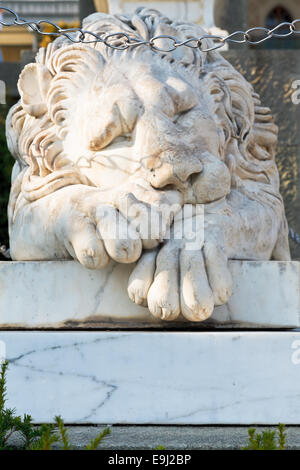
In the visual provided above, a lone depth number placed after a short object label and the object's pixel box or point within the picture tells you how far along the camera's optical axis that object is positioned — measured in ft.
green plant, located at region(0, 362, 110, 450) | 16.78
